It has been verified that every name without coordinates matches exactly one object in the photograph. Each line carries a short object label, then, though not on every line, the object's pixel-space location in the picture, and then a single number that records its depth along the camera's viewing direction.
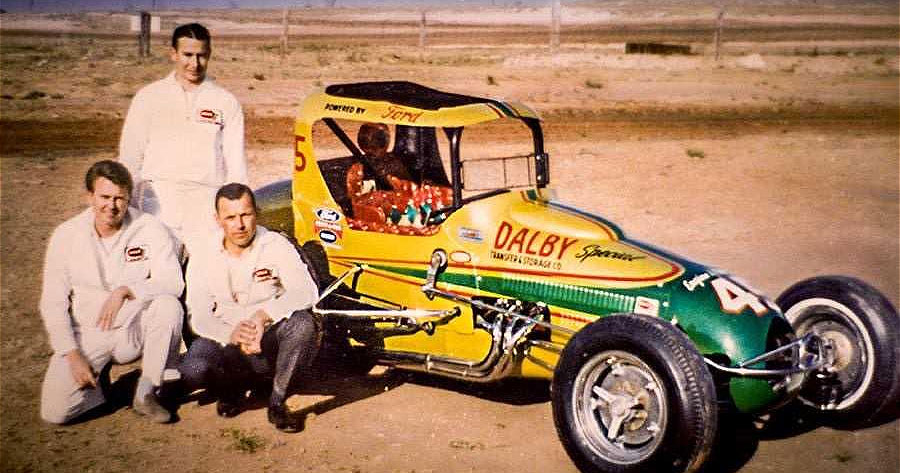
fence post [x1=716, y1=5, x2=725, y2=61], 37.05
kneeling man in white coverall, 6.30
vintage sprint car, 5.56
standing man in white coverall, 7.08
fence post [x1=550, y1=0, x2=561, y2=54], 36.84
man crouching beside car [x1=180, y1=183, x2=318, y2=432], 6.34
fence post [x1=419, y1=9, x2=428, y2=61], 38.38
